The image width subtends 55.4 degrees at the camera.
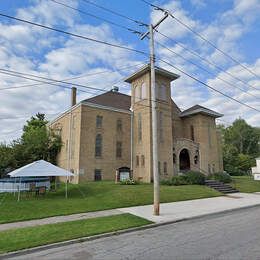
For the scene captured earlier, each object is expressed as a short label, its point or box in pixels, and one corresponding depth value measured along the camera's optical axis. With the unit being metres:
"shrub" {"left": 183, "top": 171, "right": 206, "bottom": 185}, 24.69
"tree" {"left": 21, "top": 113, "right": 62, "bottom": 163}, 31.25
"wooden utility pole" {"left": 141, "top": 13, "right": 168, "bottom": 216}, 11.86
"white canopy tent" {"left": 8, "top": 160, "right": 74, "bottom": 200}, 15.51
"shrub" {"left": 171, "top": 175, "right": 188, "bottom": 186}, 23.96
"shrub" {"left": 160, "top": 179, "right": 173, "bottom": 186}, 23.98
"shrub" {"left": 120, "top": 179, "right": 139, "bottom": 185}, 23.05
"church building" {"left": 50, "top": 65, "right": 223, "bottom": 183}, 26.61
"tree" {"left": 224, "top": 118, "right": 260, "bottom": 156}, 74.38
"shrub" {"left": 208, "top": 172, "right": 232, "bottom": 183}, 26.86
